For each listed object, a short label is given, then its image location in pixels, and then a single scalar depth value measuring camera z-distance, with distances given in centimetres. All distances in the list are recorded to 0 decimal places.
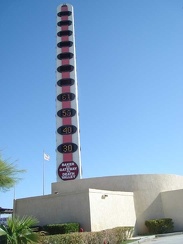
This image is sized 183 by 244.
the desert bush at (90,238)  1752
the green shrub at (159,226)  3077
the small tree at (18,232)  1352
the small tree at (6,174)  1969
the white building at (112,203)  2616
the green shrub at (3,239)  1342
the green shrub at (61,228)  2384
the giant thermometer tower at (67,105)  3959
